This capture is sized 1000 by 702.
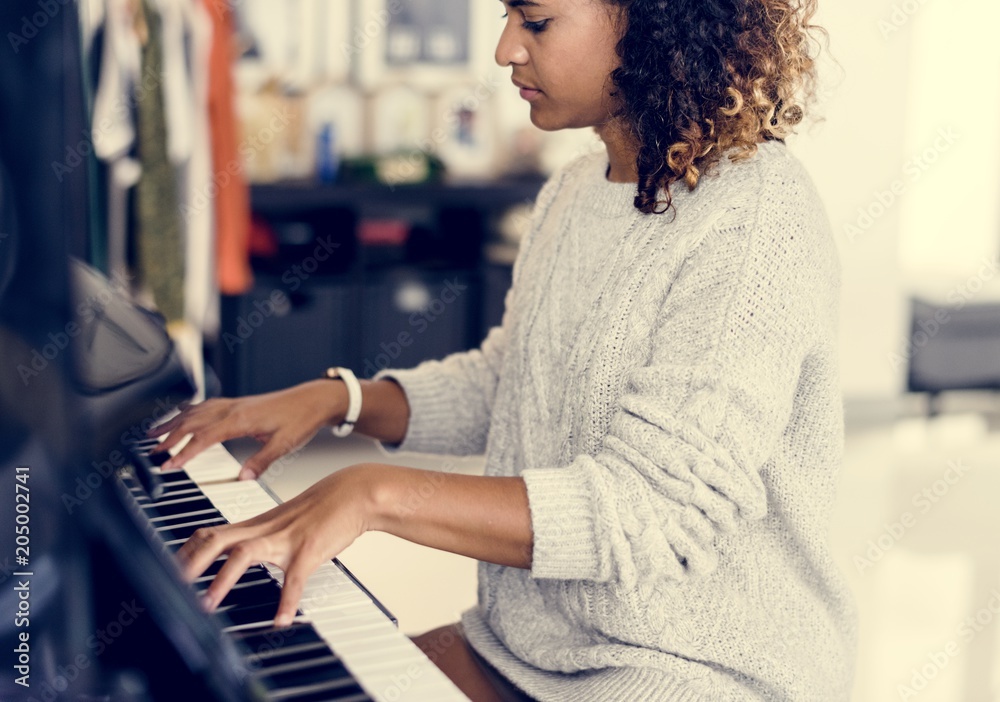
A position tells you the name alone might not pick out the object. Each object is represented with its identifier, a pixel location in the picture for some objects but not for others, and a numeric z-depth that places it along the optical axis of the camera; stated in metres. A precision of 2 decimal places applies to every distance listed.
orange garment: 3.79
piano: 0.43
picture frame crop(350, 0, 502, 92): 4.48
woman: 1.11
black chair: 4.76
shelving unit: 4.07
